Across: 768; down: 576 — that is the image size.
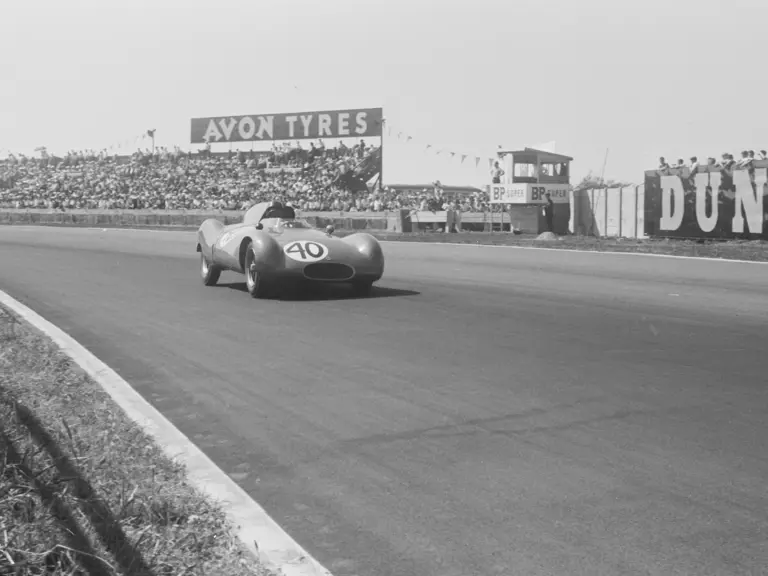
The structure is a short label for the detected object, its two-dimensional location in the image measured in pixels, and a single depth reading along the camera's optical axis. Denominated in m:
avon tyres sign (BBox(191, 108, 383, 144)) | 52.25
